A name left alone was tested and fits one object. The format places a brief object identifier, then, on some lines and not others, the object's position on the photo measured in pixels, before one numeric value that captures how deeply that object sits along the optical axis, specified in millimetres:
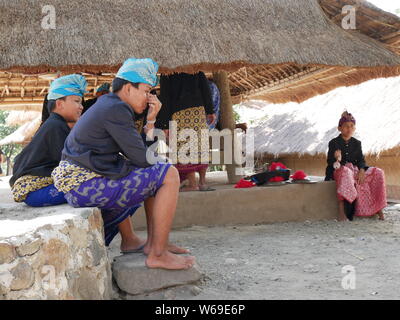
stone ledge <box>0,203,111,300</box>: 1870
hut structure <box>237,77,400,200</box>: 8648
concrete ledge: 5086
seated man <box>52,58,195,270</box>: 2555
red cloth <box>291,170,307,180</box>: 5641
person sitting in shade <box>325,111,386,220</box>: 5477
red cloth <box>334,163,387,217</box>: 5461
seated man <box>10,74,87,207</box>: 2975
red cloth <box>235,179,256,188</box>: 5410
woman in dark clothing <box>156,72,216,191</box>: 5512
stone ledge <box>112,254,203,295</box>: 2631
